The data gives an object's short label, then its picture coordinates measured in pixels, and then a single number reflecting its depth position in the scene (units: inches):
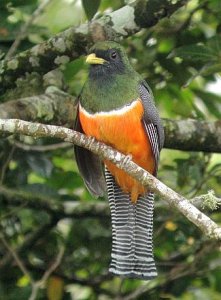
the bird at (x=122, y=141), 419.8
